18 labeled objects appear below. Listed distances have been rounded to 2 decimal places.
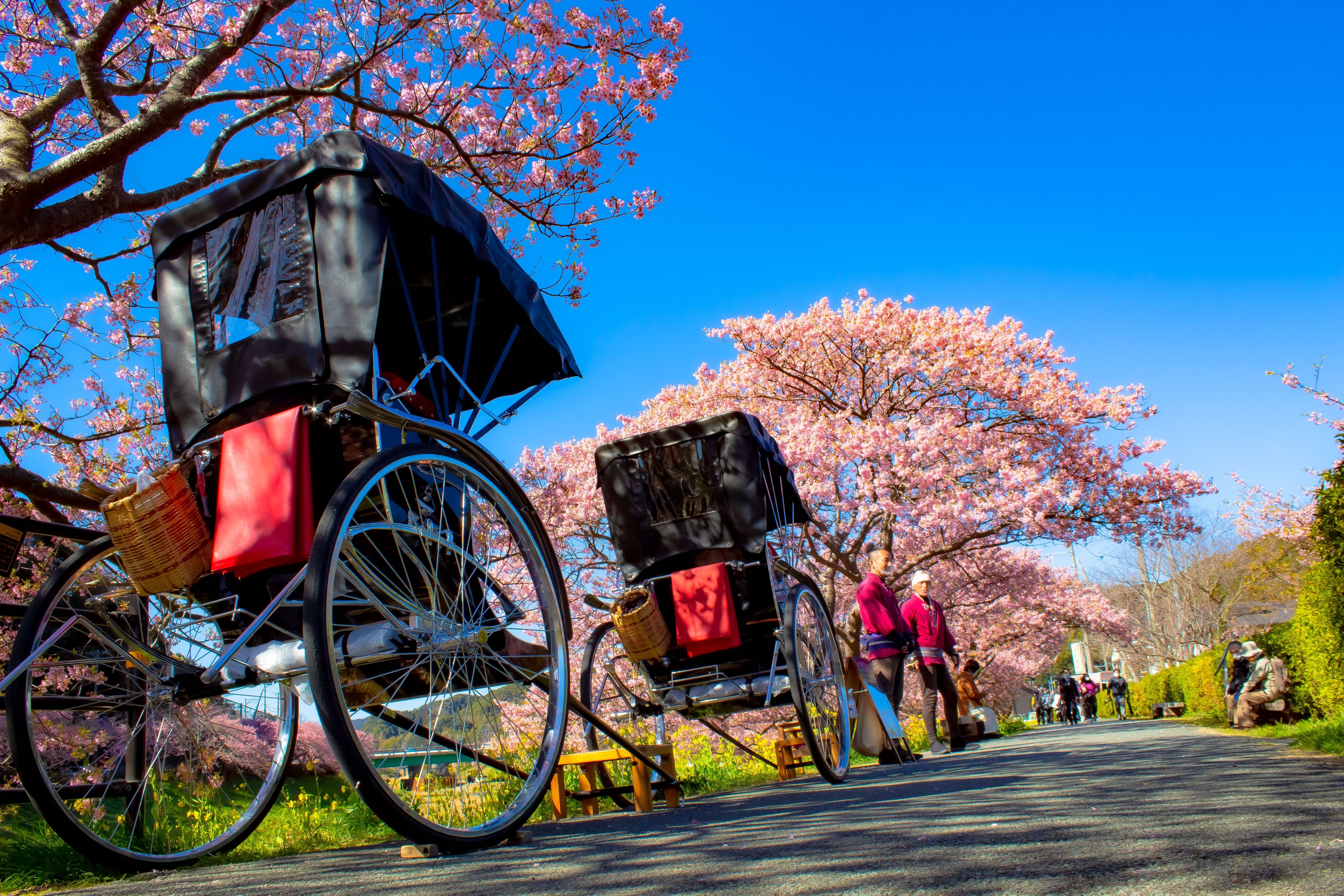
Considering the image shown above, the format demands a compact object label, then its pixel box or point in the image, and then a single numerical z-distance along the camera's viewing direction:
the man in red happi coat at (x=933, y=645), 8.23
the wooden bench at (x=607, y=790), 3.96
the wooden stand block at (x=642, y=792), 4.04
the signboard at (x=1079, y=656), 46.25
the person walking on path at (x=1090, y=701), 31.38
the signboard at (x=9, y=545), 2.66
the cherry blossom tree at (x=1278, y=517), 21.61
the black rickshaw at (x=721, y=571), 5.25
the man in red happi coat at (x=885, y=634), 7.25
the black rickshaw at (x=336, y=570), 2.41
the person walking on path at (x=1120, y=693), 29.08
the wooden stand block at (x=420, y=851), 2.39
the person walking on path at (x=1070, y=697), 26.91
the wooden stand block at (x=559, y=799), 4.18
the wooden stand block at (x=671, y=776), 4.27
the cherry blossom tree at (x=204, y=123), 4.82
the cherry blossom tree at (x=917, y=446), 14.94
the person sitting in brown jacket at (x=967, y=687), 13.70
